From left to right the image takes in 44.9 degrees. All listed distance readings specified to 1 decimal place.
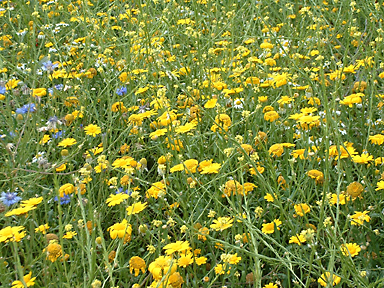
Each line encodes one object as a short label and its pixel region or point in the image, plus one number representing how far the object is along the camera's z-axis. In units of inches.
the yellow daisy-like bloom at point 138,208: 56.0
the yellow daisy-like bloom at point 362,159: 60.7
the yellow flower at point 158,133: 70.4
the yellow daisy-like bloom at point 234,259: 51.5
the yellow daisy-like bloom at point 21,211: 55.2
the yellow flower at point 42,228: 59.4
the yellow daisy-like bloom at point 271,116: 74.5
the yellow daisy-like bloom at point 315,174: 60.4
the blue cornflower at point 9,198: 62.9
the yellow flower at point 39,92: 88.7
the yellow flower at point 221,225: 50.0
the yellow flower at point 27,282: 49.2
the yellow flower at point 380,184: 57.0
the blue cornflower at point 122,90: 92.3
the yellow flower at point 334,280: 46.5
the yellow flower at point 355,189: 57.6
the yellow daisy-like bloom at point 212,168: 60.6
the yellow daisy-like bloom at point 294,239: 53.1
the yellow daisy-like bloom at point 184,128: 67.6
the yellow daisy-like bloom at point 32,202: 58.7
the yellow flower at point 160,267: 45.3
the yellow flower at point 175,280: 46.2
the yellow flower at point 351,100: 69.5
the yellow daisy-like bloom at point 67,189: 65.1
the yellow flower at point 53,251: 52.0
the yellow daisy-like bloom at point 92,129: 79.7
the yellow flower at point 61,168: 74.9
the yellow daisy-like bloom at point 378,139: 66.8
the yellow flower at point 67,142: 76.3
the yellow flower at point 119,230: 50.7
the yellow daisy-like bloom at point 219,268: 52.9
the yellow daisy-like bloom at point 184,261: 50.8
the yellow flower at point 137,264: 52.9
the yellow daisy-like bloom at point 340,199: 56.5
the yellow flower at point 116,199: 57.0
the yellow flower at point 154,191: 63.4
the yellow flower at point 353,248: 51.8
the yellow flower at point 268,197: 60.0
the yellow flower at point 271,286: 51.8
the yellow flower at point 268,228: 59.4
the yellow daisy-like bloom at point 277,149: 66.0
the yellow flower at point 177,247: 49.5
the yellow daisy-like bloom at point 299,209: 56.9
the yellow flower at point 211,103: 75.1
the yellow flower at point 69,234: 57.9
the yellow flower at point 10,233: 53.1
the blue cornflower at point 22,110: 85.1
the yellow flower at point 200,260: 54.4
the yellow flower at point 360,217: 51.8
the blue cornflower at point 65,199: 69.3
